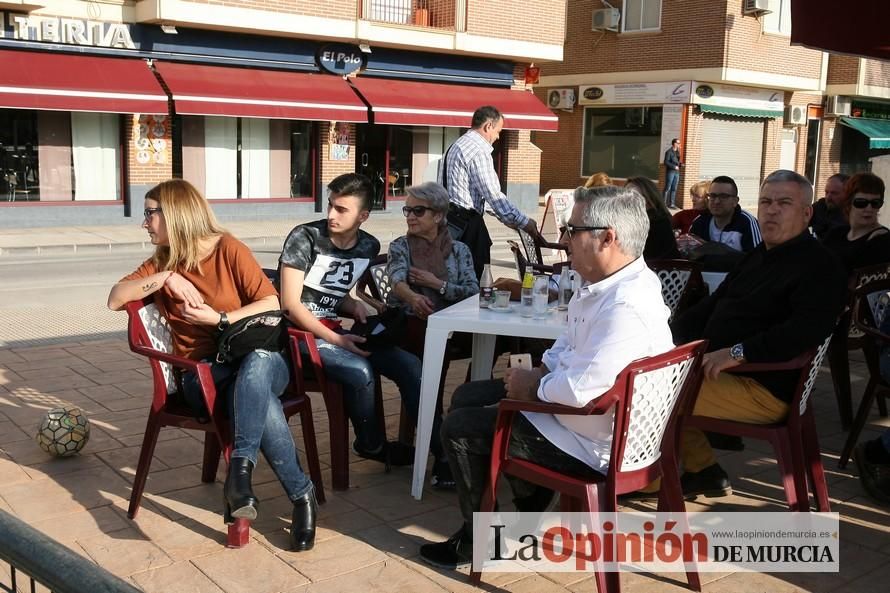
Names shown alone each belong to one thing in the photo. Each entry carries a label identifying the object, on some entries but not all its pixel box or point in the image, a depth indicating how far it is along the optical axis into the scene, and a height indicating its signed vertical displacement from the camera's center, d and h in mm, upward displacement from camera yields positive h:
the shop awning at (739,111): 27336 +1594
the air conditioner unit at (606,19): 27938 +4229
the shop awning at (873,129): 31734 +1343
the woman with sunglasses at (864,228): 5824 -387
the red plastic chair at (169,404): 3816 -1121
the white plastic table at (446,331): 4047 -766
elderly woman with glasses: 4863 -596
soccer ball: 4543 -1429
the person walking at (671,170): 25953 -240
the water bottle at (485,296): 4414 -669
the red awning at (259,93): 17616 +1082
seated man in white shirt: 3053 -634
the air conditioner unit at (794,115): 29891 +1622
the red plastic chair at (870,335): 4520 -813
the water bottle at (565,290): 4449 -639
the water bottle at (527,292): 4473 -656
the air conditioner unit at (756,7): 26172 +4438
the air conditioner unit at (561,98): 29548 +1899
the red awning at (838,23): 5984 +931
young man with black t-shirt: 4449 -758
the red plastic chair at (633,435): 3033 -952
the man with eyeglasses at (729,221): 6578 -417
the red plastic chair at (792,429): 3844 -1105
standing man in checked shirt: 6477 -122
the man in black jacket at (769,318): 3852 -658
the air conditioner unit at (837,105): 30984 +2061
